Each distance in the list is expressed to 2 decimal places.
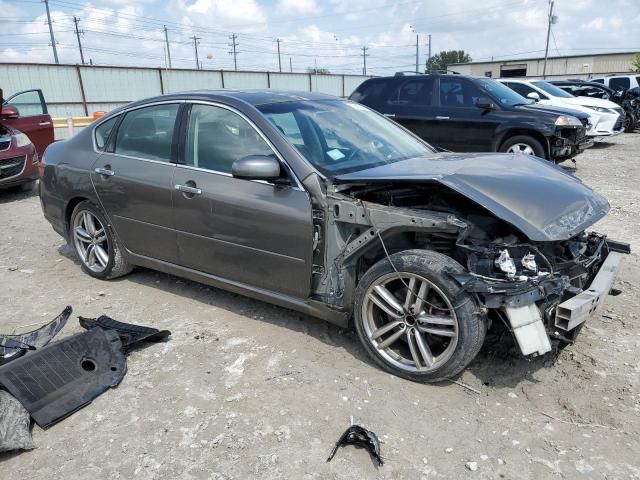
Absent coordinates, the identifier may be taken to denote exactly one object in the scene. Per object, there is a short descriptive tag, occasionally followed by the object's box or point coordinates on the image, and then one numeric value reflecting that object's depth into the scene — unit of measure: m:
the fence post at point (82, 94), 19.22
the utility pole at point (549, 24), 53.84
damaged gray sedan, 2.97
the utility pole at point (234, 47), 69.76
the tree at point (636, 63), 44.94
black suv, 9.12
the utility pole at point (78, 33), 62.07
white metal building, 53.94
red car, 8.79
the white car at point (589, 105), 12.95
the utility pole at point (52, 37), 47.62
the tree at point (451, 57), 101.81
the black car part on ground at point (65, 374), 2.97
